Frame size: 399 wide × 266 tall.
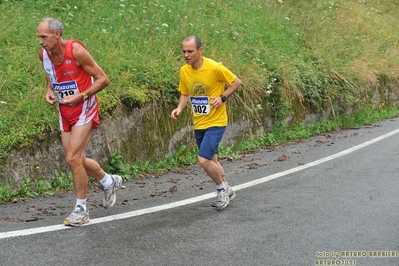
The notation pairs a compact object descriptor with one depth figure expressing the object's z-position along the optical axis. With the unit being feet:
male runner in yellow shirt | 48.26
